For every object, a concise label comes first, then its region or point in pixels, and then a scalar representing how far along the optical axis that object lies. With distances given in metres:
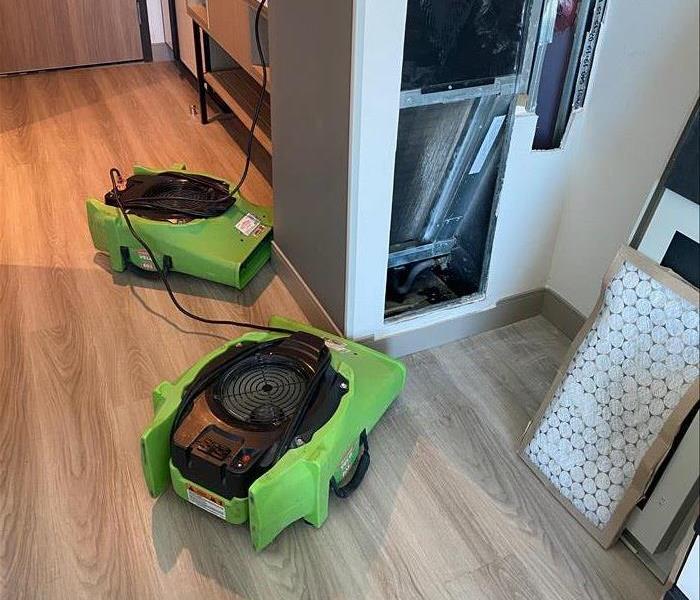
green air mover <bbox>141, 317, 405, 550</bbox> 1.27
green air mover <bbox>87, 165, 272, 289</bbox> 1.97
